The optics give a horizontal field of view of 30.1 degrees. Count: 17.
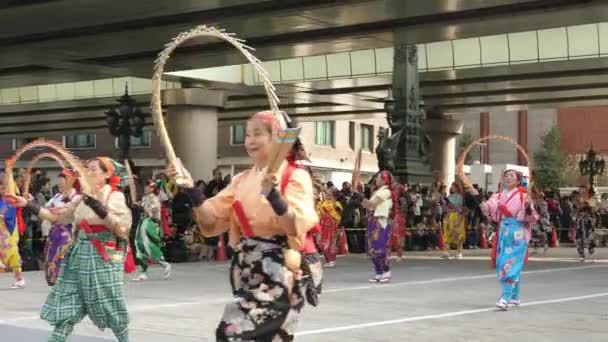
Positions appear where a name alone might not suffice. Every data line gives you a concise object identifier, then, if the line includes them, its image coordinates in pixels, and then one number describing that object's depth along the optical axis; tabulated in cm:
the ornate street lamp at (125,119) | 2598
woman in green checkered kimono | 889
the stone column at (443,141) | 4606
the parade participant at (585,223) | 2550
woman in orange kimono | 607
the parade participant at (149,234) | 1841
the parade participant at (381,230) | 1806
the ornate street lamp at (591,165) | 4581
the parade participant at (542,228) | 2838
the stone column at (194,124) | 3866
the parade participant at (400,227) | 2467
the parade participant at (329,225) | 2241
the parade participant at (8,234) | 1752
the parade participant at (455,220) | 2680
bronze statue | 2567
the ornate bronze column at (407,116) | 2681
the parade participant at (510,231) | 1363
